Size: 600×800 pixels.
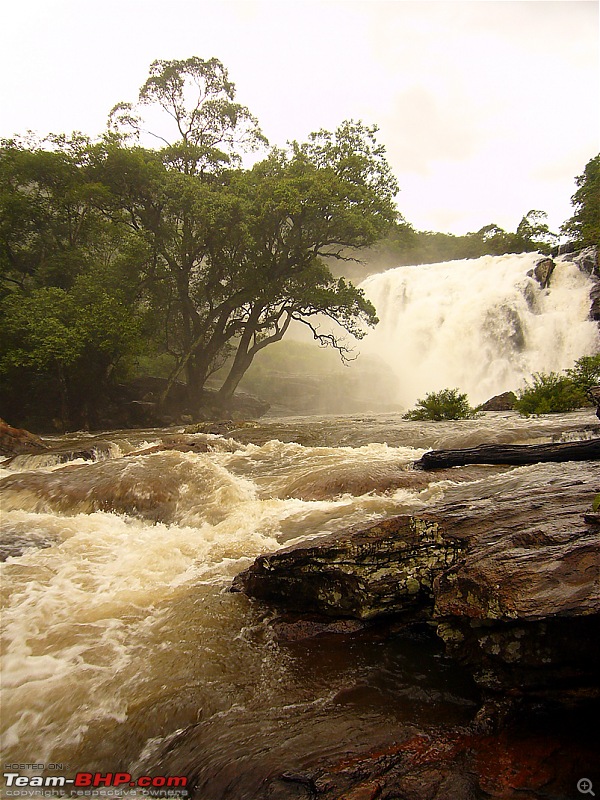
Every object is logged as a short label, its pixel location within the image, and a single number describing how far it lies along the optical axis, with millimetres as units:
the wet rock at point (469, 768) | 1876
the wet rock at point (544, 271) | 24266
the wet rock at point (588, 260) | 22578
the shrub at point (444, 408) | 13742
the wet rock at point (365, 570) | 3173
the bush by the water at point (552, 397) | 12000
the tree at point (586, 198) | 27203
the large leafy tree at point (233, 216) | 19203
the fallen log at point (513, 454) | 6344
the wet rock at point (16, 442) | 10258
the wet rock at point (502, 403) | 15578
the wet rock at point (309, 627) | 3275
